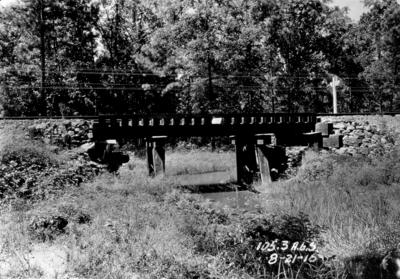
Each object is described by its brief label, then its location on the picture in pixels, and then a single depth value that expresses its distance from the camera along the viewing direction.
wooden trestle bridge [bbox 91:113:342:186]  13.90
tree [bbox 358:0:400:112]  25.12
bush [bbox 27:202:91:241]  6.48
